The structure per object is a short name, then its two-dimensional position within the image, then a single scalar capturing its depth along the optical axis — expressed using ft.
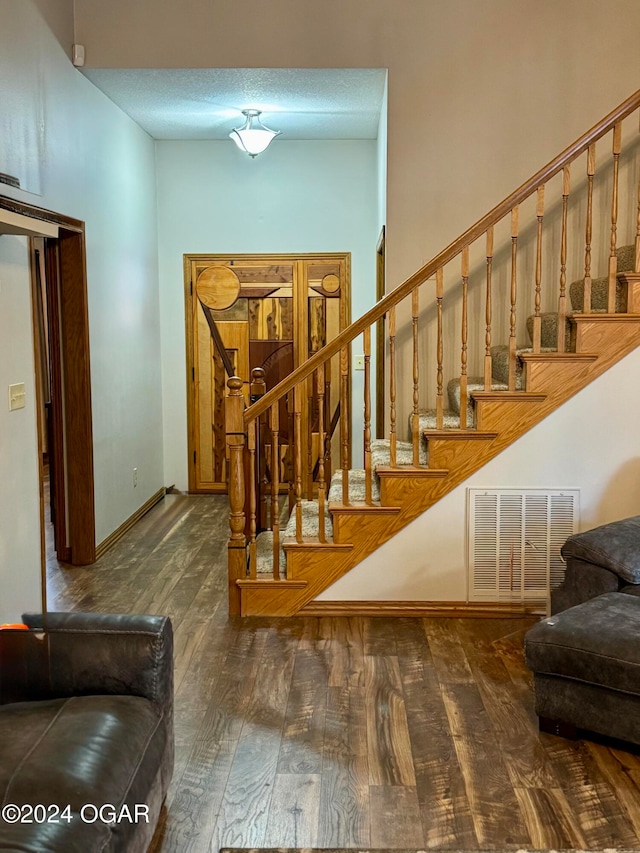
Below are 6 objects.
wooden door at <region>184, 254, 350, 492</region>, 22.40
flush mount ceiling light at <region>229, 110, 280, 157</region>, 18.69
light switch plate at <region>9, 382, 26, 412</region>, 11.80
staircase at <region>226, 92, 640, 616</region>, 12.51
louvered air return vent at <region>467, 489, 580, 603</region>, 13.09
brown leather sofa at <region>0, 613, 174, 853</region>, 5.59
